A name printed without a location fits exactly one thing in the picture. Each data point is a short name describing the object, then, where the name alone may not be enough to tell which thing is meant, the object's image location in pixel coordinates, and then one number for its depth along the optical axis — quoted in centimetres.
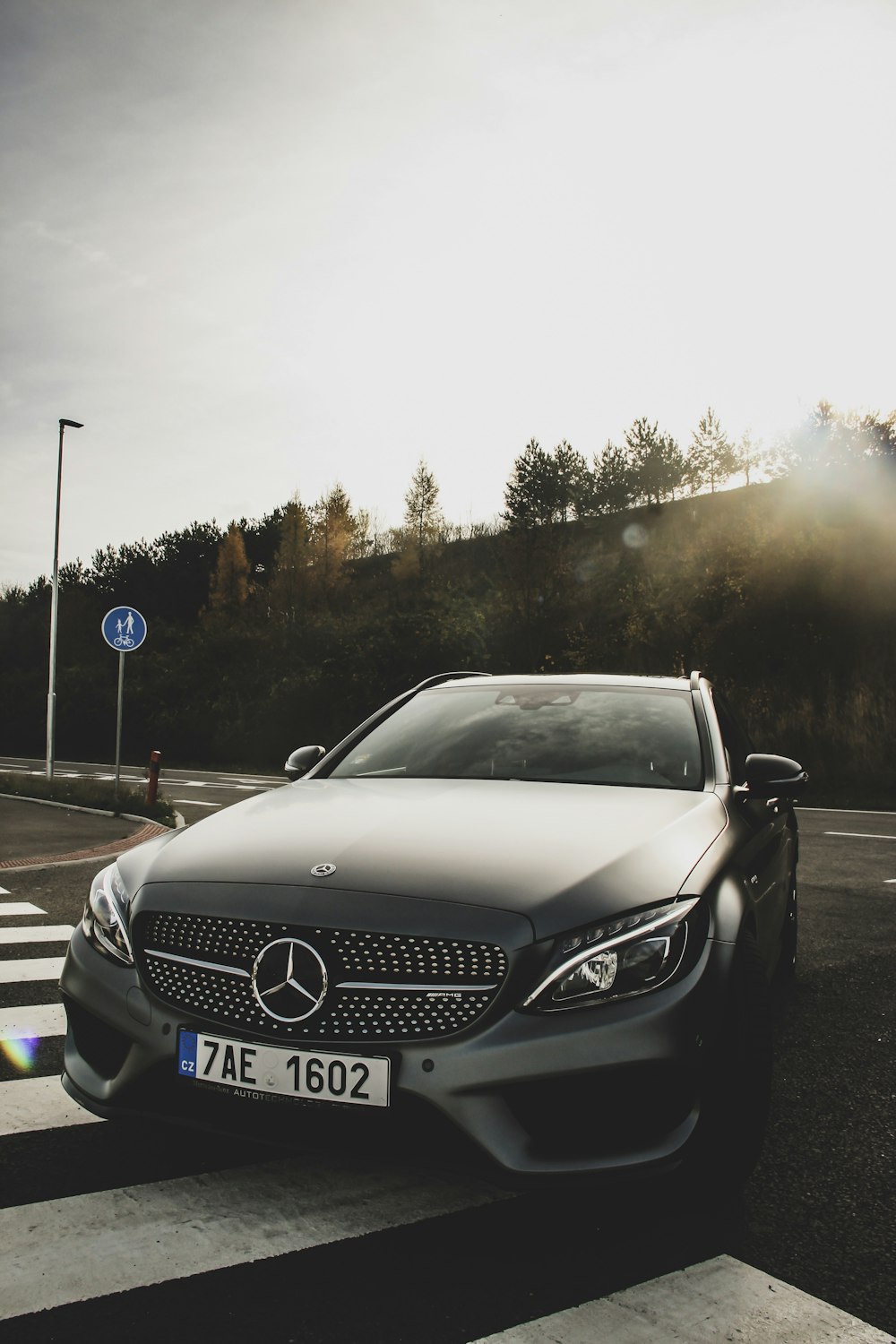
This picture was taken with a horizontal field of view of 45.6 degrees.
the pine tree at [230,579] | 6369
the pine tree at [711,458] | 7656
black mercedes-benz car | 240
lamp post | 2341
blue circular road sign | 1638
